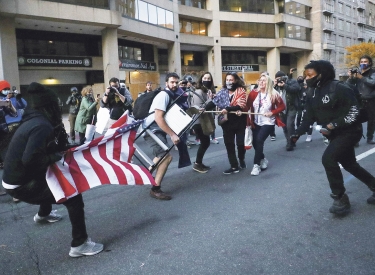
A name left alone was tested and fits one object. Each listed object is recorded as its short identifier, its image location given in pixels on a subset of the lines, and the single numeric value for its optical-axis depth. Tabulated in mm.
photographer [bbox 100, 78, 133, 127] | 8195
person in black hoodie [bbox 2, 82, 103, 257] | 2926
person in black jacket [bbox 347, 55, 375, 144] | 7462
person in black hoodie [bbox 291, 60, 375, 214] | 3809
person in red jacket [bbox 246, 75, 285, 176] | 6006
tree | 50884
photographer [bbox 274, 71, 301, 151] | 8375
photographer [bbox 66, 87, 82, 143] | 11609
